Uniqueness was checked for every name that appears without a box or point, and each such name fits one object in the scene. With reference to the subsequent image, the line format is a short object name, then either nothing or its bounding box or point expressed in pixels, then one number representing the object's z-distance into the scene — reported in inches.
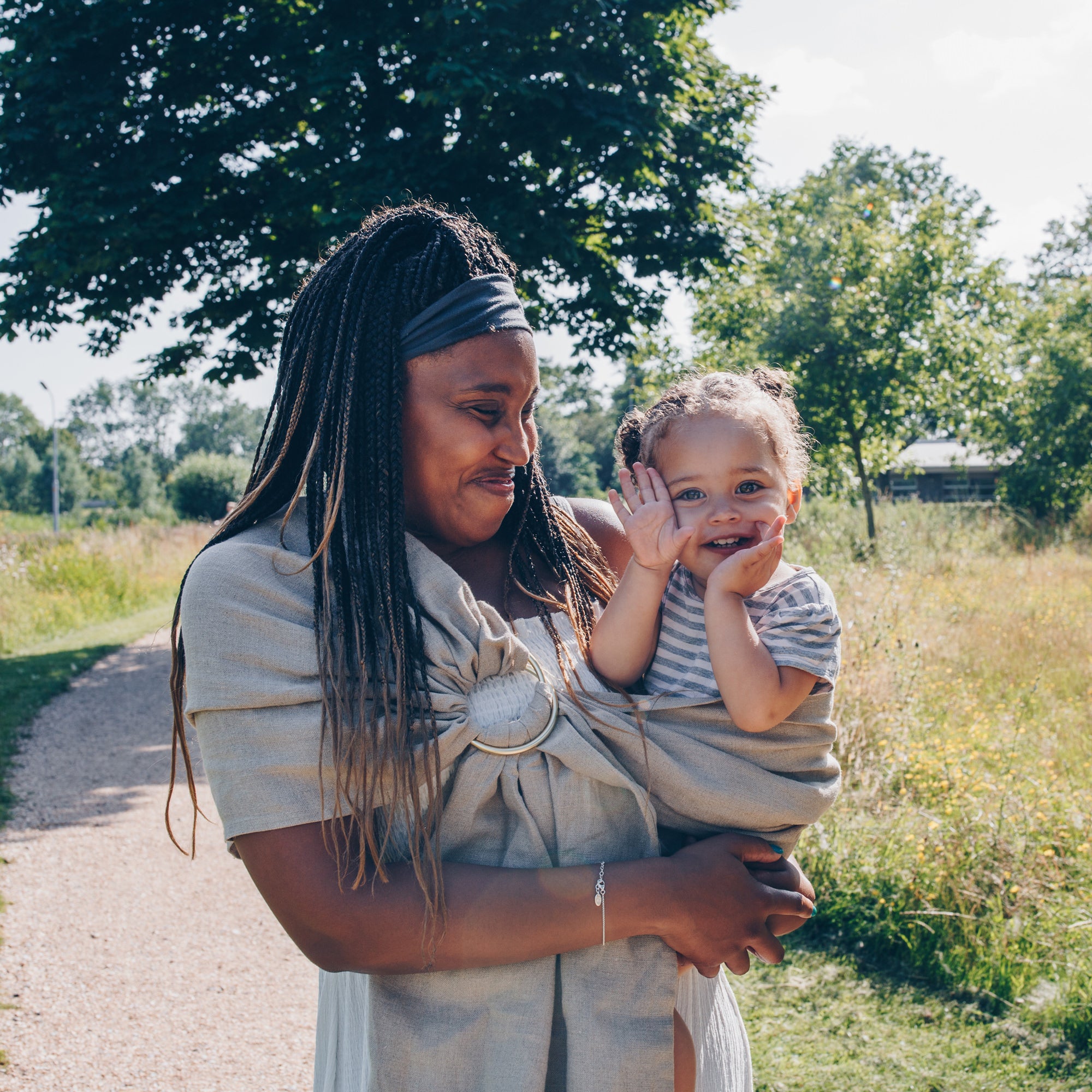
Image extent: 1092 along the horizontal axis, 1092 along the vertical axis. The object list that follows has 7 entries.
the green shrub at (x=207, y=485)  1266.0
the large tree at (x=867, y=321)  566.3
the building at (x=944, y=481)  1283.2
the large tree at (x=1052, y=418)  835.4
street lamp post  1154.7
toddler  61.0
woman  51.1
